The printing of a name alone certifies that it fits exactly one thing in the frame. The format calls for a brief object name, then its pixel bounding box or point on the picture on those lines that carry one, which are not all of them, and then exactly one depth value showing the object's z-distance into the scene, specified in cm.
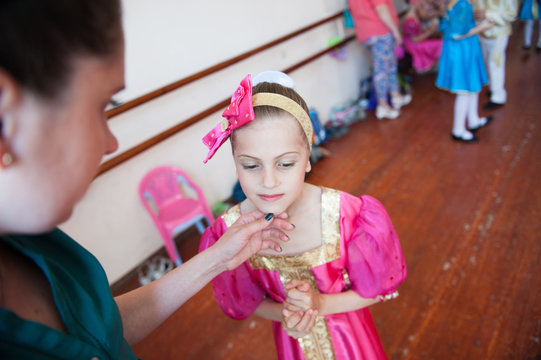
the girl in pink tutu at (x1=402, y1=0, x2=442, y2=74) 448
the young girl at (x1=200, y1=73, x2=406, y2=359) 90
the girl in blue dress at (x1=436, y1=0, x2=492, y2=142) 271
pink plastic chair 239
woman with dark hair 40
